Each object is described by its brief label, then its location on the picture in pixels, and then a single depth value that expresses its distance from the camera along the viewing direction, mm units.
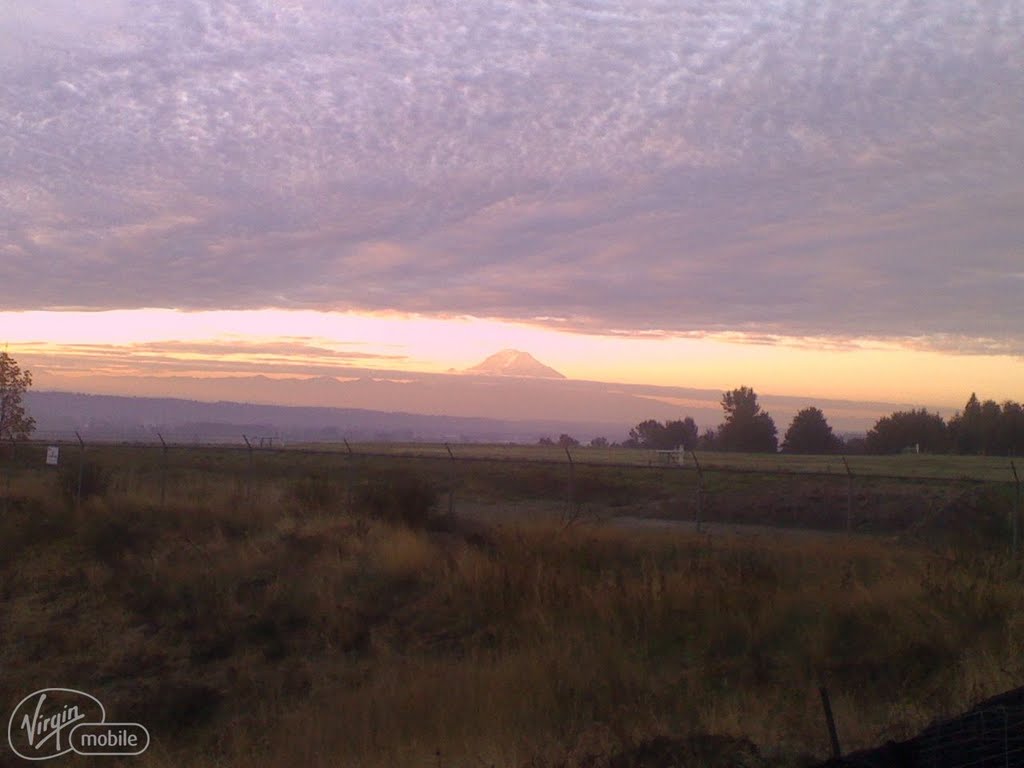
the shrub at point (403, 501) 23156
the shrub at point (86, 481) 27859
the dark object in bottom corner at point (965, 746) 5227
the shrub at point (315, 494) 25530
